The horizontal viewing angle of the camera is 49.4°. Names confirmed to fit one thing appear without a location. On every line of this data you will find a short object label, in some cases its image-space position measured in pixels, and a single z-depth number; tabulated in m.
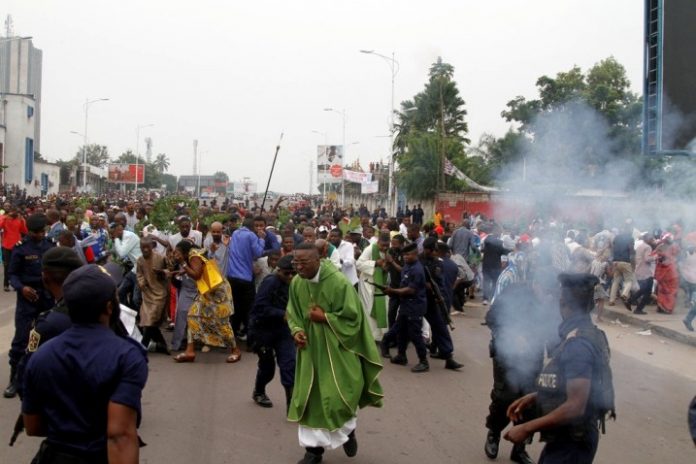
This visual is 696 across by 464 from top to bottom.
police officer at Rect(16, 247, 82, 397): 3.54
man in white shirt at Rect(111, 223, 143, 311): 10.23
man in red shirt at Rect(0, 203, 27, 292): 15.40
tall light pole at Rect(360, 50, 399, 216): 39.31
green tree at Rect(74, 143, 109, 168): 102.74
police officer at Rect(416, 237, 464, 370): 9.32
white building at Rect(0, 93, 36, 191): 51.19
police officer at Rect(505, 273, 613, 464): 3.52
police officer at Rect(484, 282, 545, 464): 5.79
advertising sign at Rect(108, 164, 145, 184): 82.62
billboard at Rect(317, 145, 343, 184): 60.53
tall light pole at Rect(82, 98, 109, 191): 56.39
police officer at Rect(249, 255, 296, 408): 6.90
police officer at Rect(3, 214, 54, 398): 7.05
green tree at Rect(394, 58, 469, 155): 50.93
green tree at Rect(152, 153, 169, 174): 128.24
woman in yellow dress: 9.22
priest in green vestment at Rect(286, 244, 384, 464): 5.55
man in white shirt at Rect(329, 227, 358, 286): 10.39
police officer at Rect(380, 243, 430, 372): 9.02
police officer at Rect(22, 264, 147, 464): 2.85
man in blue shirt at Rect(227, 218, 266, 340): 10.17
